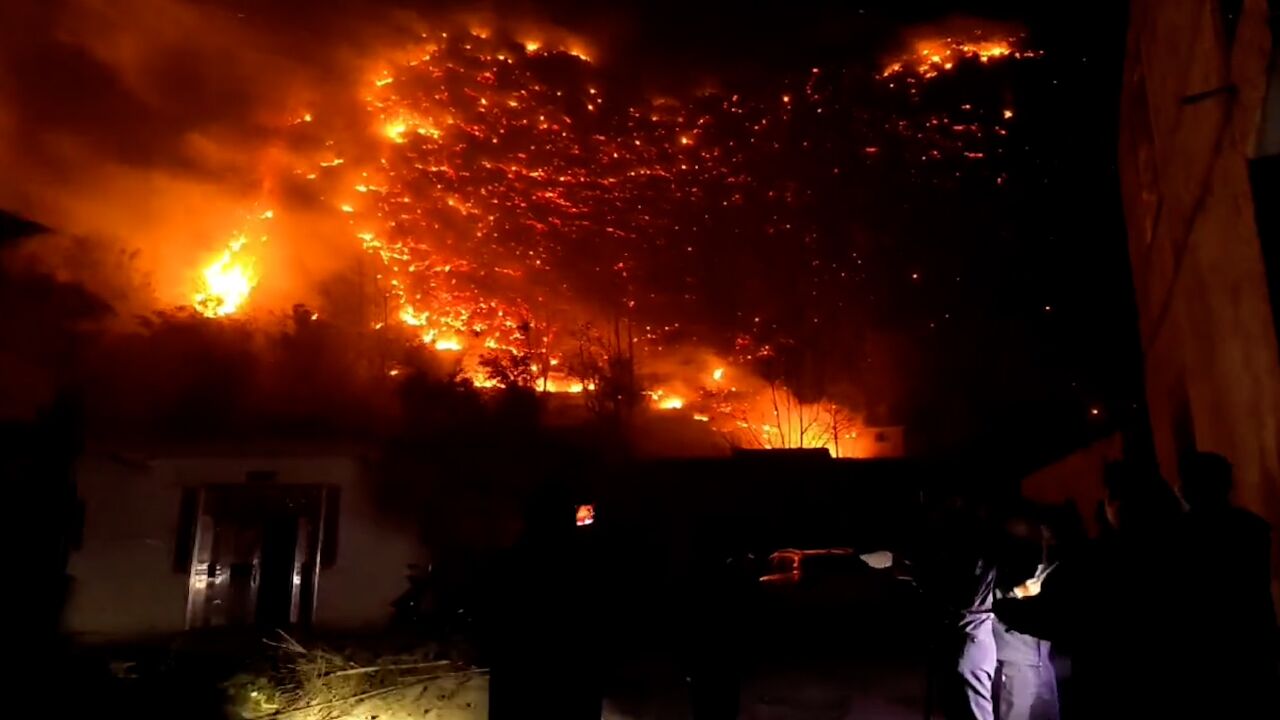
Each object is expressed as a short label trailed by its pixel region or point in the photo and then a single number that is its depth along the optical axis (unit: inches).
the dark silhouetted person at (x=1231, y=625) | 100.3
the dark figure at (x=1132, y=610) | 101.7
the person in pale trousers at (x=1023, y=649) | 204.5
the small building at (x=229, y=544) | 473.1
